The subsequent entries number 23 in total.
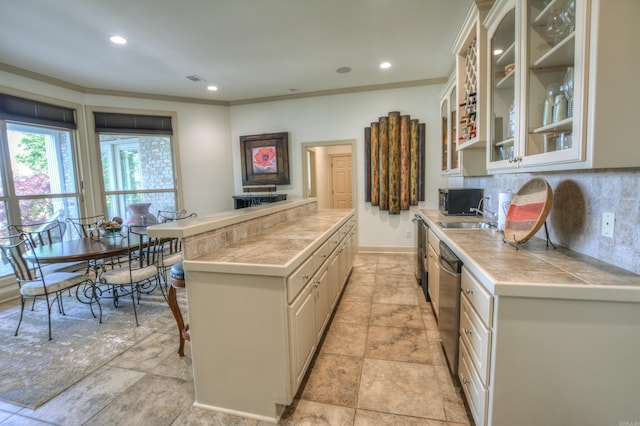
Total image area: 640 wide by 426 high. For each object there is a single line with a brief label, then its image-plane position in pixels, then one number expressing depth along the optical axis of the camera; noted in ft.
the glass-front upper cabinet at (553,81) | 4.11
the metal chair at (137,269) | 9.30
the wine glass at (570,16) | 4.34
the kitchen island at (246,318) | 5.09
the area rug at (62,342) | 6.52
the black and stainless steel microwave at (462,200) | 10.60
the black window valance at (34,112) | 11.90
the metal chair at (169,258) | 10.64
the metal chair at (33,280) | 8.56
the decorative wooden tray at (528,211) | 5.30
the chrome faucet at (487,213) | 8.74
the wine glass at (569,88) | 4.44
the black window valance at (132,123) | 15.42
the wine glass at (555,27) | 4.74
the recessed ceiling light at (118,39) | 10.21
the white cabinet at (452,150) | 10.07
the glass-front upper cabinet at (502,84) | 6.01
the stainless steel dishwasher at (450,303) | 5.84
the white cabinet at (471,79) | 7.39
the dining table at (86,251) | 8.55
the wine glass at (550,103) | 5.00
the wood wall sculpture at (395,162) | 15.76
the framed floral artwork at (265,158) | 17.92
